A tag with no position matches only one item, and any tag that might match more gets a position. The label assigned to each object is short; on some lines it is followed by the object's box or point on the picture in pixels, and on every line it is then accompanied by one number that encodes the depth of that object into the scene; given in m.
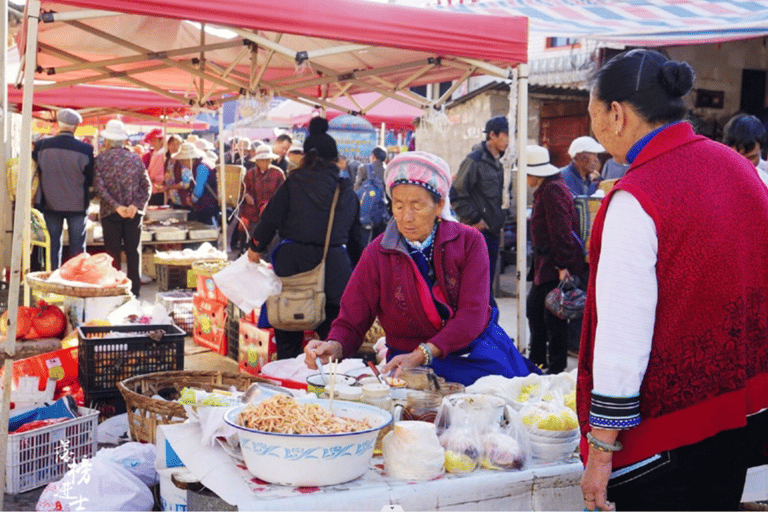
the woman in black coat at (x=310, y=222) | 5.54
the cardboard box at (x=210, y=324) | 6.98
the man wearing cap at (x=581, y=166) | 7.20
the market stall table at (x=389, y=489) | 2.01
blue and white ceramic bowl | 2.03
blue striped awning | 8.14
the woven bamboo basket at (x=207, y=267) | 7.14
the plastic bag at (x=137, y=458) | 3.54
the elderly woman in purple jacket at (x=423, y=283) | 3.25
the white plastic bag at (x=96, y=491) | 3.14
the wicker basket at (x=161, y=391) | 3.48
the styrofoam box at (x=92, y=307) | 6.23
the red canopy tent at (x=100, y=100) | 11.12
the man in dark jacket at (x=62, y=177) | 8.59
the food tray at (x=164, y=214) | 11.48
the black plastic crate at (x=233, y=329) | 6.62
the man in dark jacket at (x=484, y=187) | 7.12
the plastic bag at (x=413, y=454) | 2.15
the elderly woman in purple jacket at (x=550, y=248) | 5.97
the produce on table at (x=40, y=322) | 5.99
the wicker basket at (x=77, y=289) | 6.15
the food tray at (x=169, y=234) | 10.68
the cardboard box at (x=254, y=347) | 6.03
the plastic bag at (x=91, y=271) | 6.28
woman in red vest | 1.80
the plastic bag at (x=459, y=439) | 2.24
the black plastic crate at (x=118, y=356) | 4.79
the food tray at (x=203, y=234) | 10.88
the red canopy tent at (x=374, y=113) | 16.95
